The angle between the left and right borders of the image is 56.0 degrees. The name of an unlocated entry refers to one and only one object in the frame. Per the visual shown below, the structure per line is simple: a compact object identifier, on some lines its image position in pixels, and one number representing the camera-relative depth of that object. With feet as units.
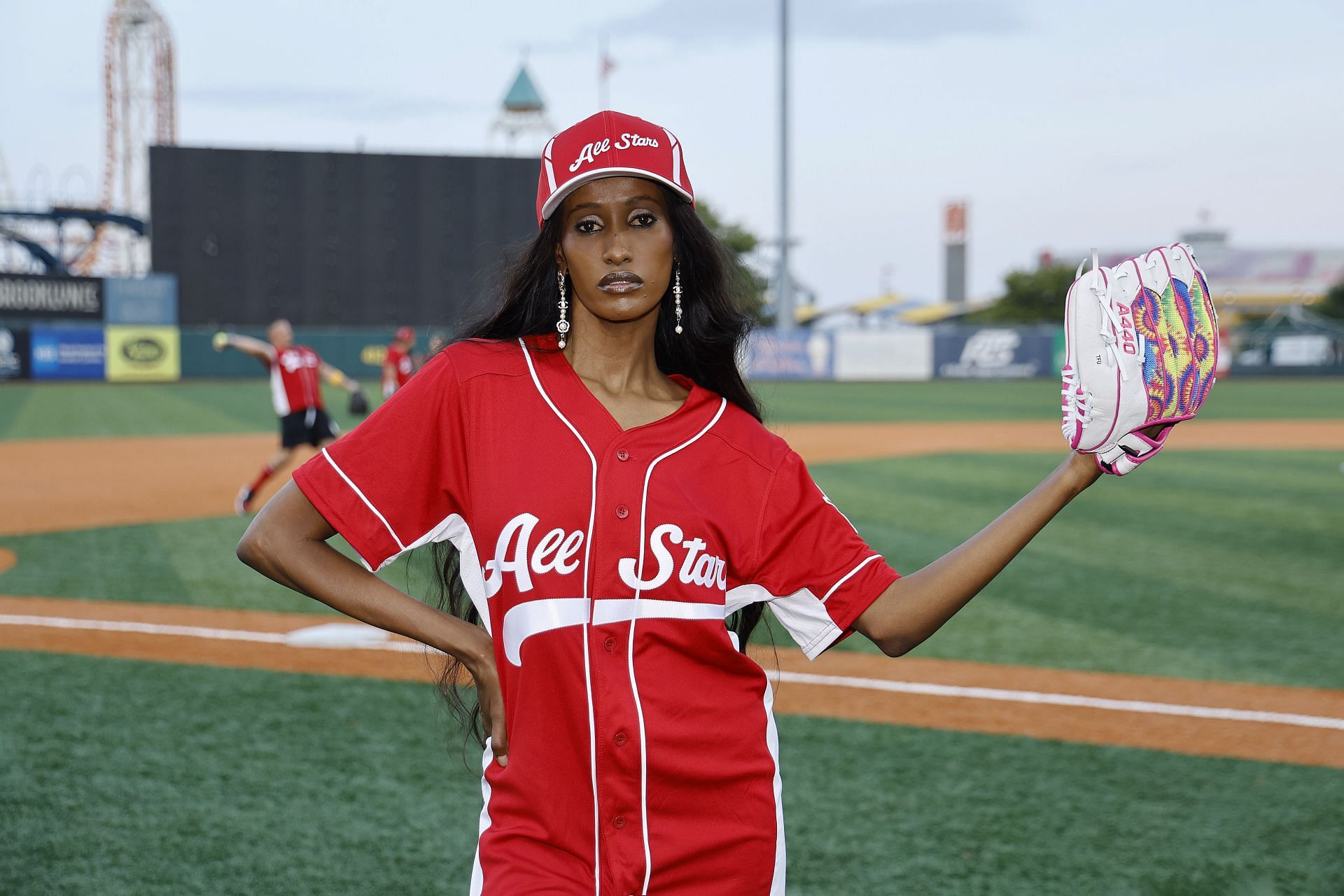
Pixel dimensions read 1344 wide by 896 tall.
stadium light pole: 107.76
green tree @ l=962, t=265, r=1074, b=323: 187.52
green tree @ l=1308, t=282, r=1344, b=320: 171.42
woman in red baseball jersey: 6.33
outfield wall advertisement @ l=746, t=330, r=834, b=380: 121.49
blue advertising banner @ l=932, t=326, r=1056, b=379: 127.65
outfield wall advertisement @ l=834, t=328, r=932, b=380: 127.65
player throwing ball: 39.45
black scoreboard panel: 122.72
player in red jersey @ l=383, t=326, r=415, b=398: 60.18
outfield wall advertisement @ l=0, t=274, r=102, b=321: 115.24
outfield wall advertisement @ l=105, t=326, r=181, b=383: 116.16
